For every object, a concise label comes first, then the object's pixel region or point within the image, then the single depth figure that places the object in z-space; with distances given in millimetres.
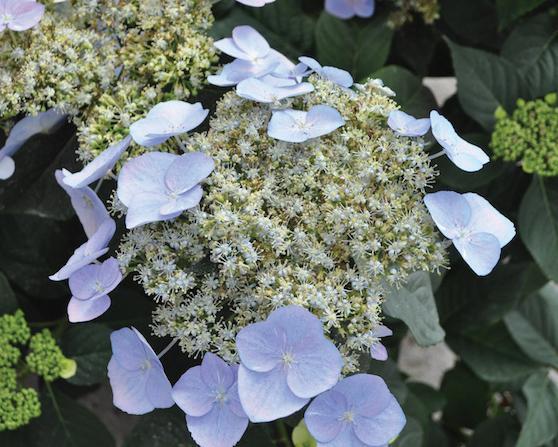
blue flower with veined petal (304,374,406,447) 653
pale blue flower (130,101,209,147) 692
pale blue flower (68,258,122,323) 694
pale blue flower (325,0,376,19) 1156
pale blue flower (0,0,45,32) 759
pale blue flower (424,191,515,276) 669
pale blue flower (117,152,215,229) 652
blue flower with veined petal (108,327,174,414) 697
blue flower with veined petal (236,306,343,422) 612
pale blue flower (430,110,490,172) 708
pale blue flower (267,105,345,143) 673
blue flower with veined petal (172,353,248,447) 661
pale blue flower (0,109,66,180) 835
